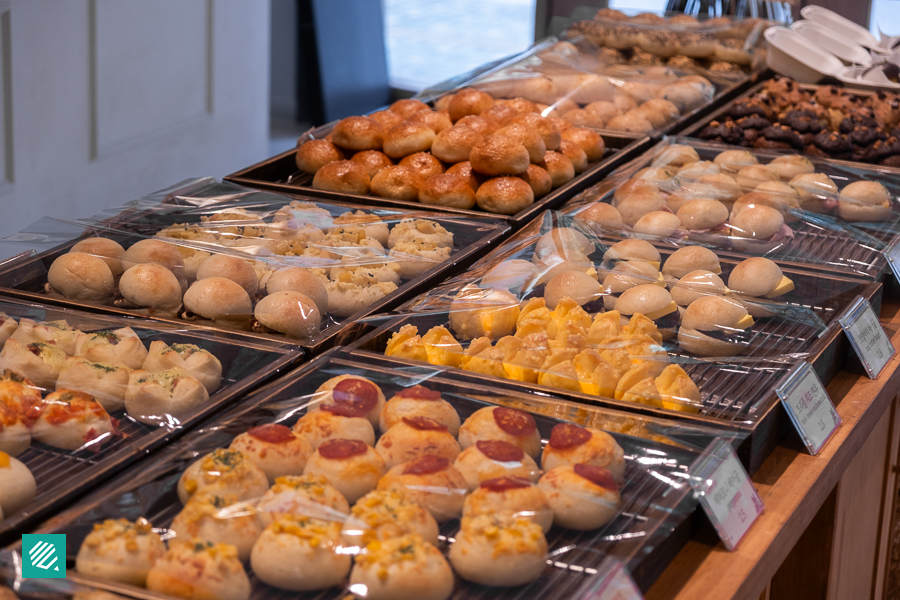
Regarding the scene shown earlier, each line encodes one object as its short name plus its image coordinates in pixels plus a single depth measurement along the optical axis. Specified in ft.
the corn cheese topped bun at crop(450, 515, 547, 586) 3.32
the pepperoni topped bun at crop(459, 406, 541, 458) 4.07
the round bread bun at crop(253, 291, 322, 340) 5.12
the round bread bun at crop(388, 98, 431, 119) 8.78
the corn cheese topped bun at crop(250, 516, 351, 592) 3.23
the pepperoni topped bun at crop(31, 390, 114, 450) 4.03
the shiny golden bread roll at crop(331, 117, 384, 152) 8.16
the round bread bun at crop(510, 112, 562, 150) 8.08
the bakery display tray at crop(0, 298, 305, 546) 3.62
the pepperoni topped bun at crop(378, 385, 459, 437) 4.21
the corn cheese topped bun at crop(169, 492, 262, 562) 3.35
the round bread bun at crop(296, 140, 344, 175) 8.14
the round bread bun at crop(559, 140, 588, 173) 8.21
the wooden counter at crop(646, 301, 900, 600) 3.88
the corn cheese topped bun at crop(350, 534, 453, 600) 3.16
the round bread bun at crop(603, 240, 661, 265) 6.20
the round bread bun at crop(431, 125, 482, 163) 7.78
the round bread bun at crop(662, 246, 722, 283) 6.15
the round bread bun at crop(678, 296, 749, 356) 5.18
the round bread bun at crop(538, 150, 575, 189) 7.87
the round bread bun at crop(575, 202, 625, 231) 6.78
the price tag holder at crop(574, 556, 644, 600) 3.20
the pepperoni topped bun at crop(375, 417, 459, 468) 3.94
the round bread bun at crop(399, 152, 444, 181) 7.73
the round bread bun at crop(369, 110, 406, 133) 8.46
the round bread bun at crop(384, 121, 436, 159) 7.98
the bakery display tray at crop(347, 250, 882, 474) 4.45
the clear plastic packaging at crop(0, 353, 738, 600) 3.24
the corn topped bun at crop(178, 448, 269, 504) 3.57
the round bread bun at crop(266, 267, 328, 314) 5.47
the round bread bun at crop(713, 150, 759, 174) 8.11
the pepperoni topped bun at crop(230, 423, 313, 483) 3.81
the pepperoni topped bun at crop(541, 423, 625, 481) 3.92
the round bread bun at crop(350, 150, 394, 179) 7.88
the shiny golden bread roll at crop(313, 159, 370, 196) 7.68
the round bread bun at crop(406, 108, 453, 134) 8.19
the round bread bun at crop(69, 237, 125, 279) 5.68
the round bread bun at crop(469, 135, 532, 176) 7.39
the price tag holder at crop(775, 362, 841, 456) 4.70
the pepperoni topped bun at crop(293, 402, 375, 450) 4.04
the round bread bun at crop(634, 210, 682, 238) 6.81
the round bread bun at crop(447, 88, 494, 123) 8.67
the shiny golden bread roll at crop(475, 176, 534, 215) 7.18
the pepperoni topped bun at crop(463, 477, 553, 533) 3.54
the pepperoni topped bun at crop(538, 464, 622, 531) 3.60
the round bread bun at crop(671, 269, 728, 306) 5.65
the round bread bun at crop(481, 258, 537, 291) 5.65
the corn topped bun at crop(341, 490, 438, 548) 3.33
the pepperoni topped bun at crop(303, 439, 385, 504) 3.73
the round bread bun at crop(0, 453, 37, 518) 3.55
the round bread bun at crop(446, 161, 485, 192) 7.50
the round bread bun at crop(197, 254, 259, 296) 5.55
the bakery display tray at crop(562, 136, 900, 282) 6.36
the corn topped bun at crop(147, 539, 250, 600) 3.14
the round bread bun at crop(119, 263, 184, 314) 5.39
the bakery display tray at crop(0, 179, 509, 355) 5.29
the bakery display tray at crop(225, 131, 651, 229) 7.28
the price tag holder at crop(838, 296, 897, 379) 5.52
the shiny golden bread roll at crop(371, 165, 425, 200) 7.53
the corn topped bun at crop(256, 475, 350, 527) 3.43
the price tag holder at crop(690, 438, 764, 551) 3.87
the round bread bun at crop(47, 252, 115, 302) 5.51
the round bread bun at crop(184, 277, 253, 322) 5.25
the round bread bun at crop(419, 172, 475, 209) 7.32
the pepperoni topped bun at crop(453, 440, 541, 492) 3.79
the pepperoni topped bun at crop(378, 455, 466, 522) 3.61
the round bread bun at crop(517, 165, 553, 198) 7.53
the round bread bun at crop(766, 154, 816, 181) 8.10
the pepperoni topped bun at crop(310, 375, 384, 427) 4.27
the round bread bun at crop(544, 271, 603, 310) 5.57
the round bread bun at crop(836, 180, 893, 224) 7.33
